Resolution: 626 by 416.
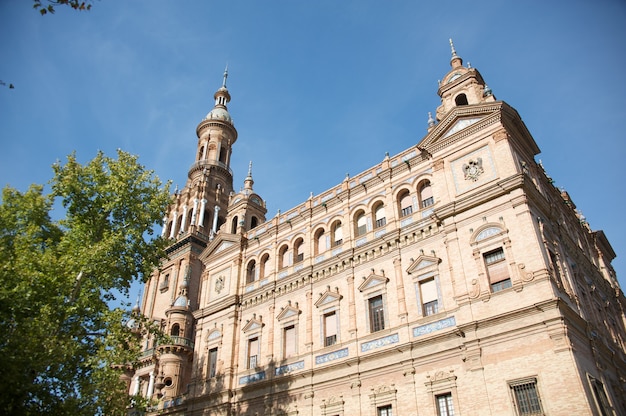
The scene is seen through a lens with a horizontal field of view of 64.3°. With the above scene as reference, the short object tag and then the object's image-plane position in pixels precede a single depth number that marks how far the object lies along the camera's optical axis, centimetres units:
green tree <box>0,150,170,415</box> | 1706
